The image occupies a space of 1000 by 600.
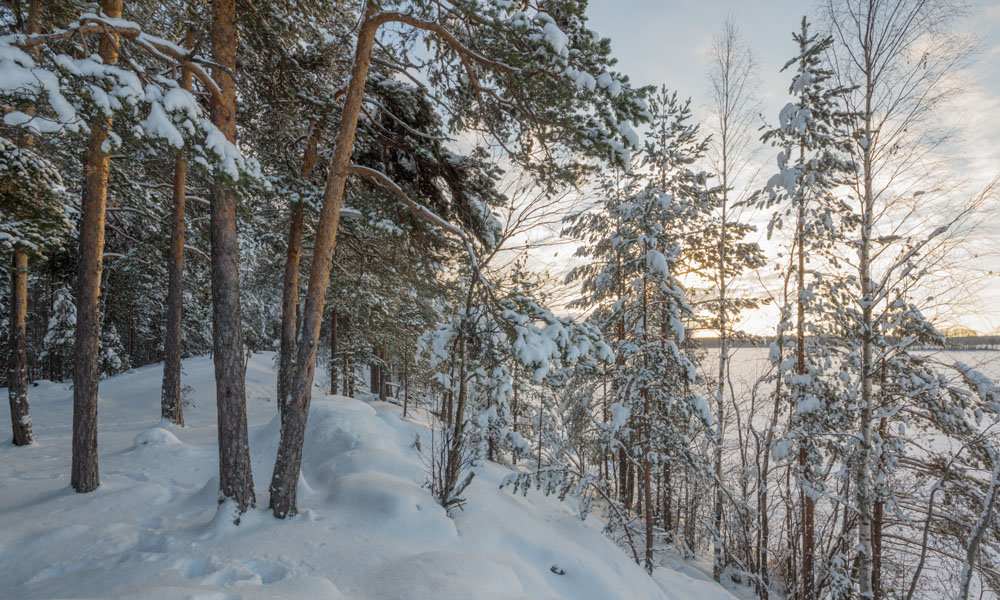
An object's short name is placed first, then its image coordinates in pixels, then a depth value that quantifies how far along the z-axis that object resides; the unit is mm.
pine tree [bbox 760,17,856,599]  7441
